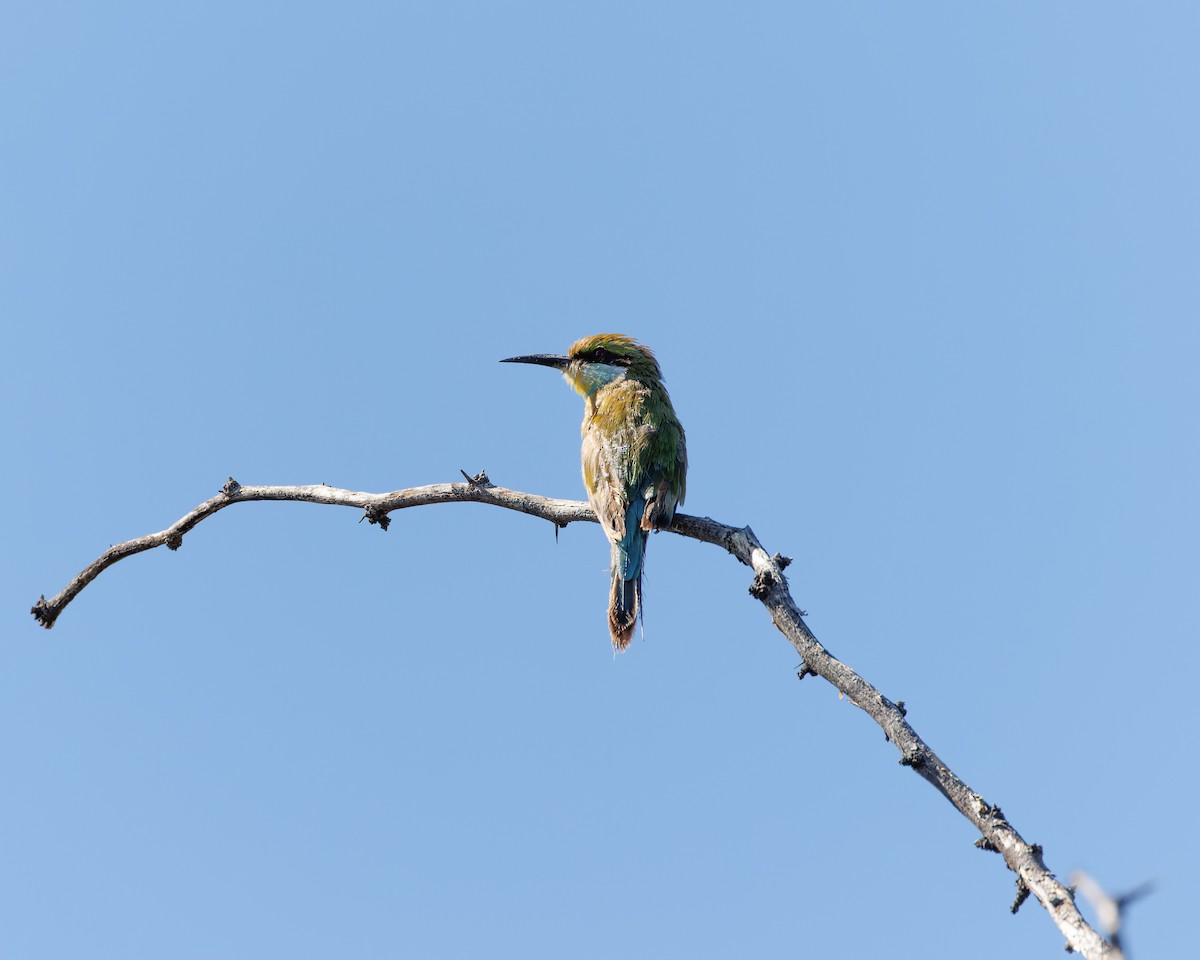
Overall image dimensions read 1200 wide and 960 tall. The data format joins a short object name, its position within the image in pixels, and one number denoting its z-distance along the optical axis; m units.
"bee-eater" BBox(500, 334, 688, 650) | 10.41
